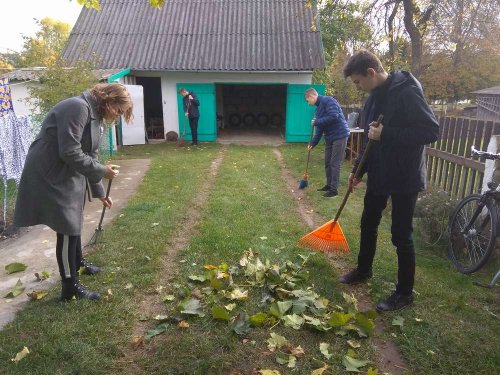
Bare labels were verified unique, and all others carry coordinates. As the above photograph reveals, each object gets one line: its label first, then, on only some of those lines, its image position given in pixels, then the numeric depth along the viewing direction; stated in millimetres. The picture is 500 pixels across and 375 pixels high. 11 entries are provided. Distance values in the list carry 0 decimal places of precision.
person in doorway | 12797
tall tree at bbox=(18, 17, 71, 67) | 52312
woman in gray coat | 2865
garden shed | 13914
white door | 12906
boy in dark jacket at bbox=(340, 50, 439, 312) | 2867
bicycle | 3795
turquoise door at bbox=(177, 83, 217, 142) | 14117
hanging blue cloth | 5649
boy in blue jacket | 6828
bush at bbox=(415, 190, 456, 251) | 4668
